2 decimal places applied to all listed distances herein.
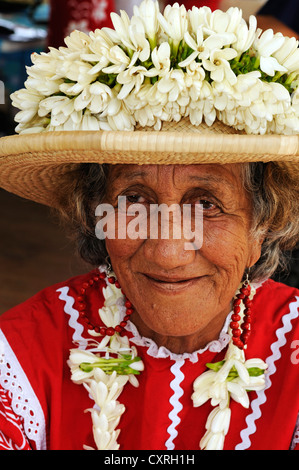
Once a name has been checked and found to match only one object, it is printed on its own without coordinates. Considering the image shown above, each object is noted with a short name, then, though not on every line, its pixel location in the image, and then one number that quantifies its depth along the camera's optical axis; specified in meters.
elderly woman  0.95
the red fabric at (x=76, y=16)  2.00
